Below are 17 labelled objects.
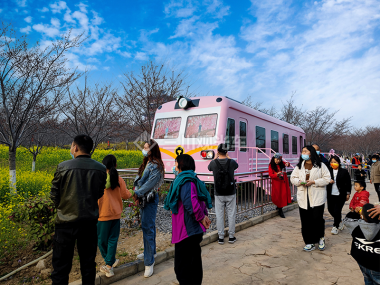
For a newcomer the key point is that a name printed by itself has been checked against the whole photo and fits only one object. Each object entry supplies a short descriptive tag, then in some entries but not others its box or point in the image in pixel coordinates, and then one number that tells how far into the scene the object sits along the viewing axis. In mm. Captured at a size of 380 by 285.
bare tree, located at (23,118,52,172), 13496
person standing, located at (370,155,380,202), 8453
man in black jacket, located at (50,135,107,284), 2486
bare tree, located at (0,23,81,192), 6426
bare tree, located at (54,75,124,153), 9405
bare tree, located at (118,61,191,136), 12594
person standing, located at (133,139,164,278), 3518
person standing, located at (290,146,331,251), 4371
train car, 7293
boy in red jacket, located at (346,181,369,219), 4514
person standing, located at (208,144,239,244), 4660
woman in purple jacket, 2736
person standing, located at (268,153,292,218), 6750
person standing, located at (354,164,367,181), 6607
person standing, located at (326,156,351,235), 5420
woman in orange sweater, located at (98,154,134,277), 3326
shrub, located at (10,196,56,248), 3779
